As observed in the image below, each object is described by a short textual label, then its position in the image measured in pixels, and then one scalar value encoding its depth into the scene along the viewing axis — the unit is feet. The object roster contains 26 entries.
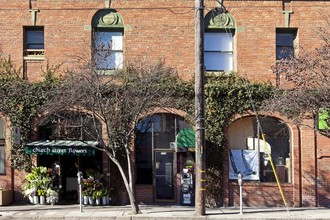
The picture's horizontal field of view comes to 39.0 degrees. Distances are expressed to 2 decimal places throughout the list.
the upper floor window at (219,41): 62.85
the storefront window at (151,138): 61.52
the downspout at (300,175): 60.16
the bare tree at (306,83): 45.65
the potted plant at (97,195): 58.44
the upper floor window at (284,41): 63.00
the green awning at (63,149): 56.59
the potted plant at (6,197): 58.08
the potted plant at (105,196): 58.90
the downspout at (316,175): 60.08
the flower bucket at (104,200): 59.16
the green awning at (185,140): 59.57
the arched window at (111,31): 62.64
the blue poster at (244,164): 61.11
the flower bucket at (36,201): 59.62
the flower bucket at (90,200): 58.76
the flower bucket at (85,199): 58.94
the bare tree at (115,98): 50.08
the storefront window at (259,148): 61.36
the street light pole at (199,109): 50.47
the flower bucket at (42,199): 59.41
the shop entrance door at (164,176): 61.16
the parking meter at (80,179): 53.27
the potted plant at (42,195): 59.11
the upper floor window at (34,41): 63.16
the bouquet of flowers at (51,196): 58.80
